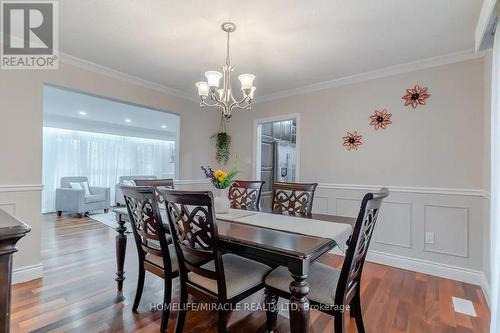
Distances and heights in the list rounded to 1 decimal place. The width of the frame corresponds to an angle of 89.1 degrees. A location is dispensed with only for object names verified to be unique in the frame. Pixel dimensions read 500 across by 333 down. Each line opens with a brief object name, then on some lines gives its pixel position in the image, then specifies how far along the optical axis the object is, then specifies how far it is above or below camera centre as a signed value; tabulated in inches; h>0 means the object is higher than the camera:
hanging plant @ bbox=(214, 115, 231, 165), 181.3 +14.8
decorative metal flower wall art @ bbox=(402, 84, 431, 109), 113.7 +33.2
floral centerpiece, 83.1 -6.4
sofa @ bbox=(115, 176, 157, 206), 286.1 -30.6
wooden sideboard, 27.6 -10.6
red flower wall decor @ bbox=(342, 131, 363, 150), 131.2 +14.8
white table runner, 63.2 -16.0
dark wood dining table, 48.3 -16.7
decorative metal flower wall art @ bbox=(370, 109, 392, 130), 122.9 +24.4
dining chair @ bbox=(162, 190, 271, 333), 53.8 -24.0
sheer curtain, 251.6 +9.2
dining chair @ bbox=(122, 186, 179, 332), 66.3 -19.9
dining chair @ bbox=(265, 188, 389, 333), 52.7 -26.8
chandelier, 82.1 +27.2
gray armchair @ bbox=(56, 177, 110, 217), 224.4 -32.2
